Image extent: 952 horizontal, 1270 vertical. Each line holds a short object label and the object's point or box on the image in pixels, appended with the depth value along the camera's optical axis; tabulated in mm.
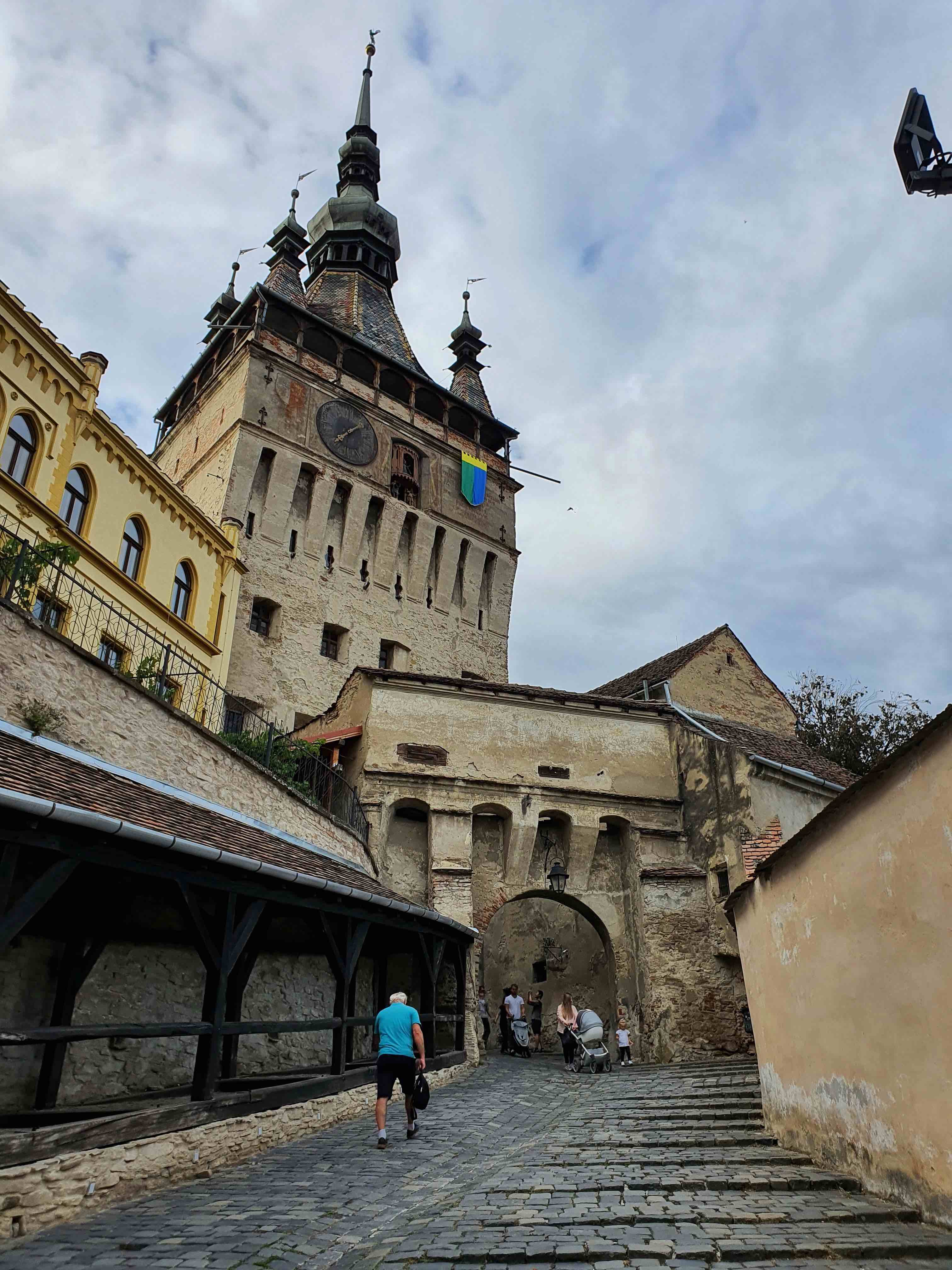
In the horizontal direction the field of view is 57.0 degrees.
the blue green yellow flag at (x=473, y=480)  33906
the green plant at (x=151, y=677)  12523
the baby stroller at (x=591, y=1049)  14500
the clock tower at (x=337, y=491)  27344
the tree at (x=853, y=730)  27812
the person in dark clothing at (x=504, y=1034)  17500
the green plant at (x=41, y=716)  8758
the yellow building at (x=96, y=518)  14641
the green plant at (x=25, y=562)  9578
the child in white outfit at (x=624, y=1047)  16266
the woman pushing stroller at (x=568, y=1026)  15117
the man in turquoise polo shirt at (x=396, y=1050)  7398
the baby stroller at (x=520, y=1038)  16922
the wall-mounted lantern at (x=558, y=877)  16859
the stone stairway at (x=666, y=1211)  4332
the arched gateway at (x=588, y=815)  16812
